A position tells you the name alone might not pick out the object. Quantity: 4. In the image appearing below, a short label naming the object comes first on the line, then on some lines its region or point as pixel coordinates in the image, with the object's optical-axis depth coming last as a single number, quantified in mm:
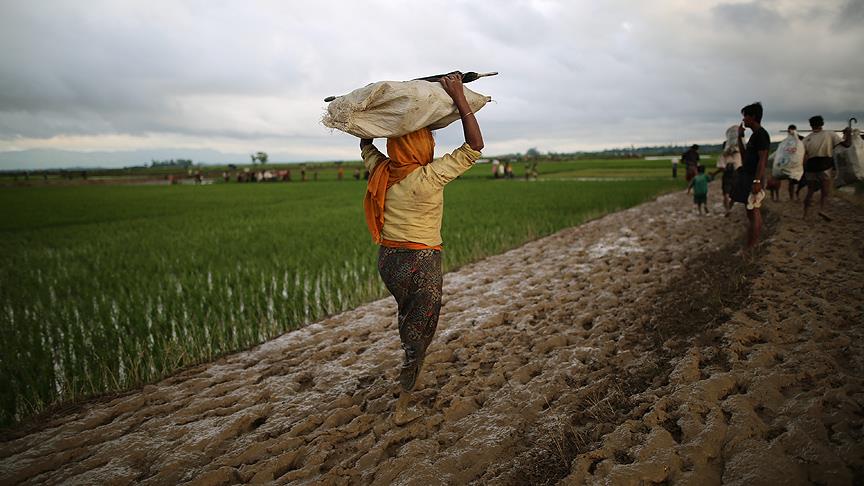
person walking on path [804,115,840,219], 6687
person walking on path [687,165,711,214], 9555
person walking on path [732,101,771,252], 5098
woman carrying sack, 2340
